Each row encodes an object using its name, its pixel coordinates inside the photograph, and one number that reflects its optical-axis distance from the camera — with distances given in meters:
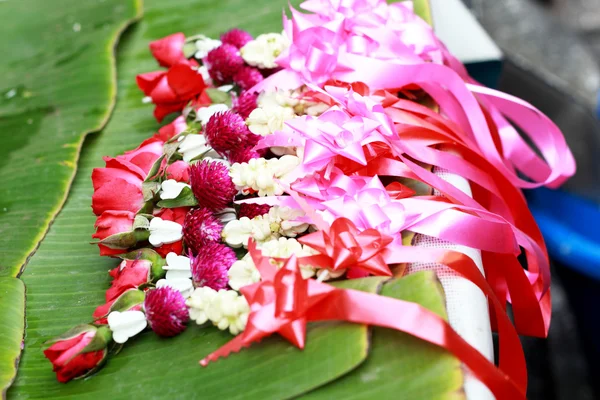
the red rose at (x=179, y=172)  0.67
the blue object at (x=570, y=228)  1.39
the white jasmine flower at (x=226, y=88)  0.80
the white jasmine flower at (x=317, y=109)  0.72
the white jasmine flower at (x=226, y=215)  0.65
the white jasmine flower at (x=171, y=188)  0.64
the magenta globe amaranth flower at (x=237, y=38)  0.84
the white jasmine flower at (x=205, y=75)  0.84
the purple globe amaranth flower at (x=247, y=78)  0.81
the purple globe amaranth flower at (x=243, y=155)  0.67
